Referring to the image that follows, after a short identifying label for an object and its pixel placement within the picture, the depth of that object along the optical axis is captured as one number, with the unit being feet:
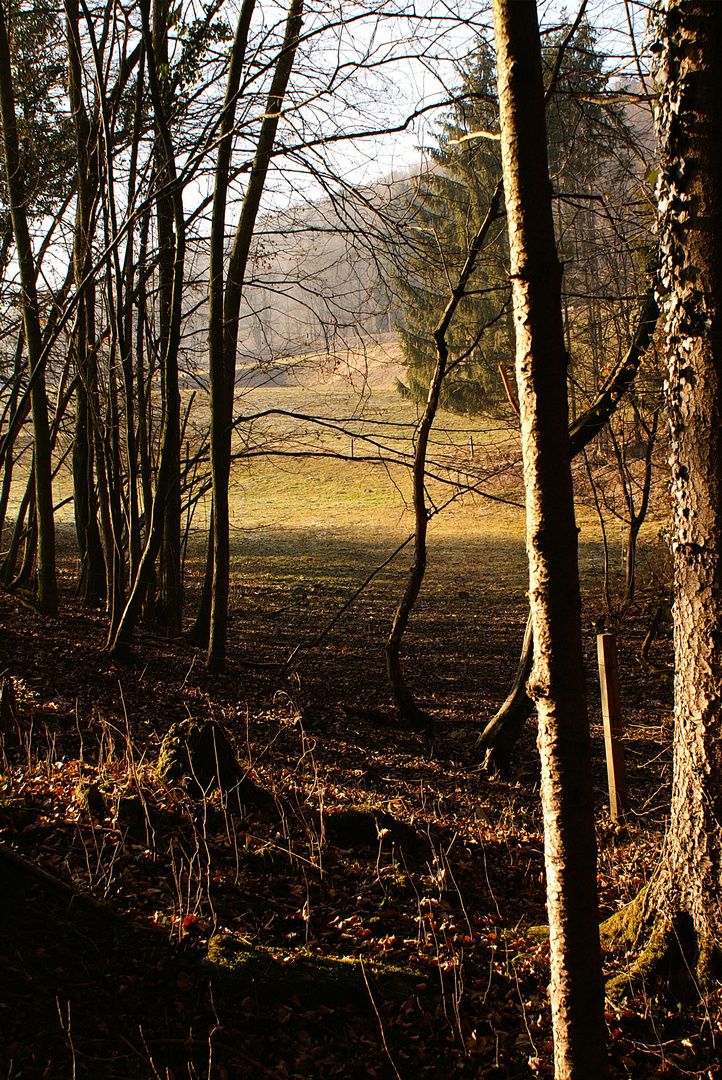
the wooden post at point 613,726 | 15.24
